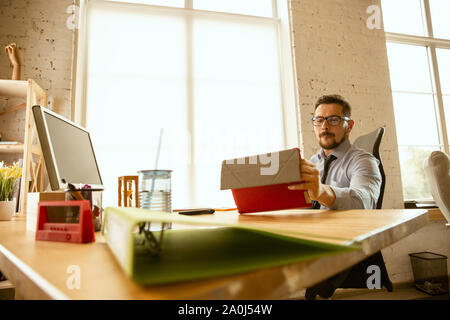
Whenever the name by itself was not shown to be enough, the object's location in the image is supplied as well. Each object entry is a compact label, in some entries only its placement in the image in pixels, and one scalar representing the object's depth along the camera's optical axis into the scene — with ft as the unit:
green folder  0.79
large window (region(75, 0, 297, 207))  8.16
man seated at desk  3.19
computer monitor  2.20
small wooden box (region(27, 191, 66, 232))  2.13
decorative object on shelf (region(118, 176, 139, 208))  3.51
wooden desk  0.73
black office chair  3.37
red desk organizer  1.61
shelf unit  5.67
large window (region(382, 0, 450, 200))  10.00
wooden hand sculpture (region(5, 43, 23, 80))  6.34
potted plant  3.22
